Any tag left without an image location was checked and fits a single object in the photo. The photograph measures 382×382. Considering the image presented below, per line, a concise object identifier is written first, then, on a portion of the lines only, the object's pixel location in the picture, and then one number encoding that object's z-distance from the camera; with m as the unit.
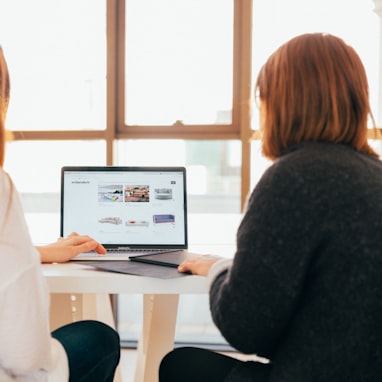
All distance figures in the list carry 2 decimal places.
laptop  2.16
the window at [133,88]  3.15
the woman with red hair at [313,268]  1.35
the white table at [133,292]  1.76
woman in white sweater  1.41
